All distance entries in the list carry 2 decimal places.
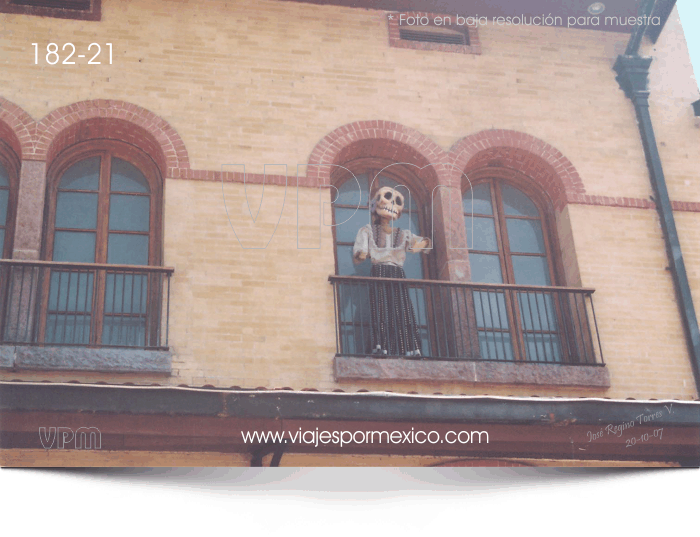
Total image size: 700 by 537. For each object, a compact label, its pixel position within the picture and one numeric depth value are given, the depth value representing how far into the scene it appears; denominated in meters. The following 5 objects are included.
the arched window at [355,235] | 10.34
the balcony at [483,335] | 9.92
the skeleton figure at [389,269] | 10.11
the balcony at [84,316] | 9.34
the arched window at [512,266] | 10.74
